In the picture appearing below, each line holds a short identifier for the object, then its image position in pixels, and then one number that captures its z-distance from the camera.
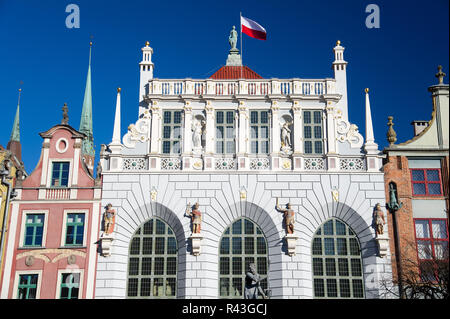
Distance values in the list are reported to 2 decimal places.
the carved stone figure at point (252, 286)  25.30
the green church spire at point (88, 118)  58.84
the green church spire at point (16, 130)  51.82
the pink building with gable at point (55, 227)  30.48
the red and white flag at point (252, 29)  35.38
